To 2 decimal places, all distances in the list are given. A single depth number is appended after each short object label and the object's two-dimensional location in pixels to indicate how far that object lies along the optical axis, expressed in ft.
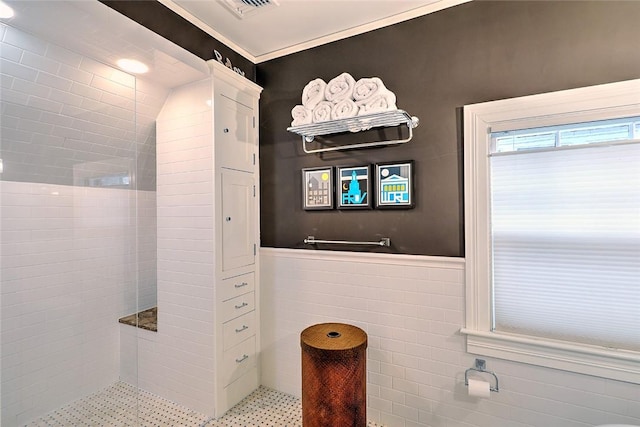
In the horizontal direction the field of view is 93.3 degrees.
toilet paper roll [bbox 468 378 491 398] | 5.34
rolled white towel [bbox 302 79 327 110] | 6.36
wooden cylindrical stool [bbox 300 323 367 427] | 5.16
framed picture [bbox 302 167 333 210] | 6.97
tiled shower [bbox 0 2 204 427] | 4.91
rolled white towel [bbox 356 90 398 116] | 5.76
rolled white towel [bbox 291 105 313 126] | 6.38
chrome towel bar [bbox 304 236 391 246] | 6.39
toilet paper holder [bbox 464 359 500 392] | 5.57
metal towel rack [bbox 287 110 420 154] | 5.80
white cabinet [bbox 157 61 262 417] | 6.59
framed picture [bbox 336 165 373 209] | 6.56
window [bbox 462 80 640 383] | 4.75
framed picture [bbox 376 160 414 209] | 6.16
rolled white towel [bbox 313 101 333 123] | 6.19
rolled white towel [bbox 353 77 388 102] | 5.87
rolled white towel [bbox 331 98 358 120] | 5.96
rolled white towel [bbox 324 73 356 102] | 6.13
